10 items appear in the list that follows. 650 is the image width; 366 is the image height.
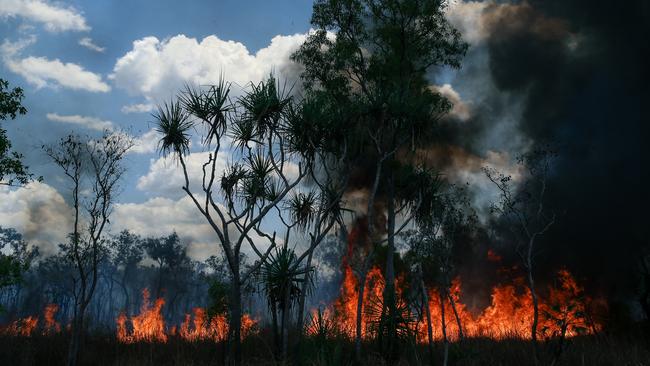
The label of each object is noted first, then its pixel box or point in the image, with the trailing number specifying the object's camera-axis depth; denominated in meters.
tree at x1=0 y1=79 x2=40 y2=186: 14.83
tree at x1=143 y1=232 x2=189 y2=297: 68.94
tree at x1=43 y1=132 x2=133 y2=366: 18.31
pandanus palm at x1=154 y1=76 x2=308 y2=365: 13.97
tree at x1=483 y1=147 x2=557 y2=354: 19.55
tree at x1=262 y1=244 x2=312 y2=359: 13.77
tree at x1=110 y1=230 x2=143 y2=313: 79.38
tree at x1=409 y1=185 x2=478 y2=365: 22.48
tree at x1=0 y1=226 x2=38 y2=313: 14.08
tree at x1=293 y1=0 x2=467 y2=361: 25.25
